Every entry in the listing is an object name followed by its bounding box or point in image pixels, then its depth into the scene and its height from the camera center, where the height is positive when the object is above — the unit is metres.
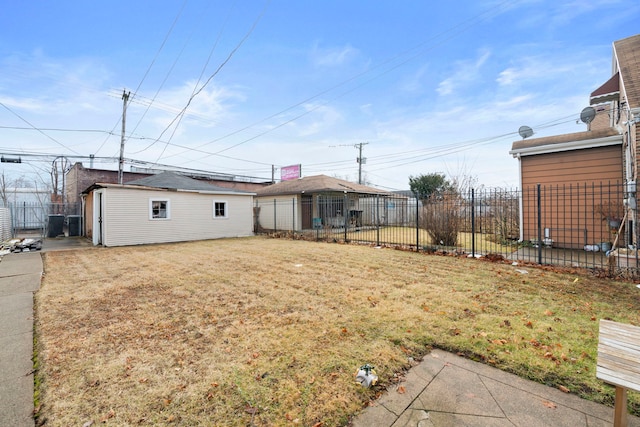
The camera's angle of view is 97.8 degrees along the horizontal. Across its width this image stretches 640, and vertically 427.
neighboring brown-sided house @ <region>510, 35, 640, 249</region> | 7.64 +1.27
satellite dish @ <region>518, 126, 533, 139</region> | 10.52 +3.07
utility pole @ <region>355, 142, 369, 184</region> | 33.08 +6.52
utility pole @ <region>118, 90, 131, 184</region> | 17.44 +6.04
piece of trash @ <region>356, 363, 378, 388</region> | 2.28 -1.35
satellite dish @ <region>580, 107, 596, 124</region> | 9.41 +3.30
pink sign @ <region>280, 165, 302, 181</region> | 34.28 +5.37
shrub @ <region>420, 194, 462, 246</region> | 9.90 -0.20
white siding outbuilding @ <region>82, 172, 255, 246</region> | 12.11 +0.23
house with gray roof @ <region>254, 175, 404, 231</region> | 17.73 +0.69
